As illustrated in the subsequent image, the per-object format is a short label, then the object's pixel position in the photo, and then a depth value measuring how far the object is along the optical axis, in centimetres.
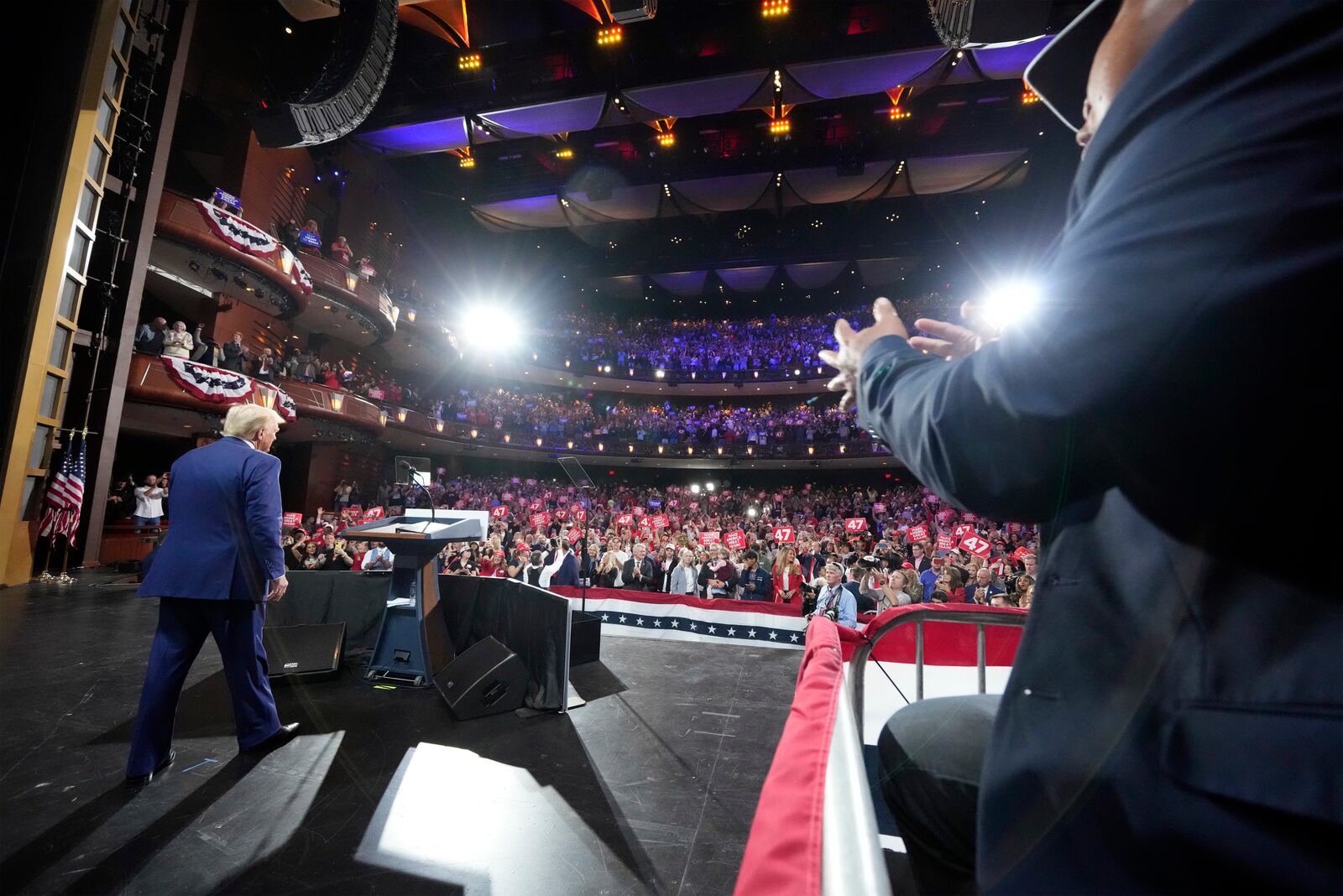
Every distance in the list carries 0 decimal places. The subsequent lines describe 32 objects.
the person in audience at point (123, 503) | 1090
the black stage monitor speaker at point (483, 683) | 376
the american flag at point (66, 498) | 824
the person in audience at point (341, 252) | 1622
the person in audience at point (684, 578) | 905
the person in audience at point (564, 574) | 830
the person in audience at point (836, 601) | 614
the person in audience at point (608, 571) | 980
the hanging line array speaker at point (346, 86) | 723
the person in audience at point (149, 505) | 1047
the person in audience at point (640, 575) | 970
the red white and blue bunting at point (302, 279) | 1337
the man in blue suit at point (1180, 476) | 47
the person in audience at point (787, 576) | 863
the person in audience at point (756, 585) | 873
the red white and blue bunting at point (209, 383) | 1046
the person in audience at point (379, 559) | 796
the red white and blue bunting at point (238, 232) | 1130
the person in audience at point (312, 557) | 901
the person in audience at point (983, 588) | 725
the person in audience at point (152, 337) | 1014
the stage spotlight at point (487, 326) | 2164
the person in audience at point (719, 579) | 905
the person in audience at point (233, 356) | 1164
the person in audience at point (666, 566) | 963
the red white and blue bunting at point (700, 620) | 643
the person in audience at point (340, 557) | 930
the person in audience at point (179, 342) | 1062
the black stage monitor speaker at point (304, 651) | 433
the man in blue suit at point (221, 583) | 286
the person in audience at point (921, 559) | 1033
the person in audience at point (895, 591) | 705
